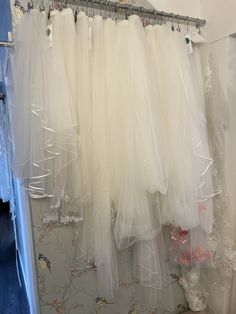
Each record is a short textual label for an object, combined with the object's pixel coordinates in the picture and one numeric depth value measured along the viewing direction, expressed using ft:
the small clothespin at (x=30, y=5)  2.82
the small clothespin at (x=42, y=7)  2.85
